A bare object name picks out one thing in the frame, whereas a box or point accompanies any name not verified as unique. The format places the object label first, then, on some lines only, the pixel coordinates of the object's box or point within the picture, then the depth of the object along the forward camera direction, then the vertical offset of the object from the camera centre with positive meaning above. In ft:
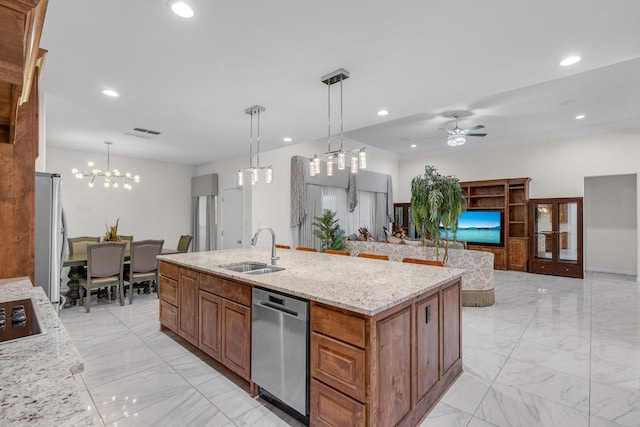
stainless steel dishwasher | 6.09 -2.83
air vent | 15.17 +4.14
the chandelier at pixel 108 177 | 17.94 +2.40
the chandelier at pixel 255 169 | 11.80 +1.73
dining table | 13.93 -3.02
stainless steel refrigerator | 8.13 -0.55
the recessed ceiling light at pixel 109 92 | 10.37 +4.13
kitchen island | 5.21 -2.40
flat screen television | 23.76 -1.07
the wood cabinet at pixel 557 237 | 20.44 -1.53
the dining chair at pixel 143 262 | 14.62 -2.37
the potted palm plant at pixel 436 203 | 13.38 +0.49
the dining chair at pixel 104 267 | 13.35 -2.42
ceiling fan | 18.63 +4.78
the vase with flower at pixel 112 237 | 16.28 -1.28
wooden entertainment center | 22.57 -0.27
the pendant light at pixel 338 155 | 9.21 +1.90
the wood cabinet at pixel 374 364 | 5.12 -2.75
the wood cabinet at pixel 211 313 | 7.45 -2.82
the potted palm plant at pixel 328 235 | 19.08 -1.34
